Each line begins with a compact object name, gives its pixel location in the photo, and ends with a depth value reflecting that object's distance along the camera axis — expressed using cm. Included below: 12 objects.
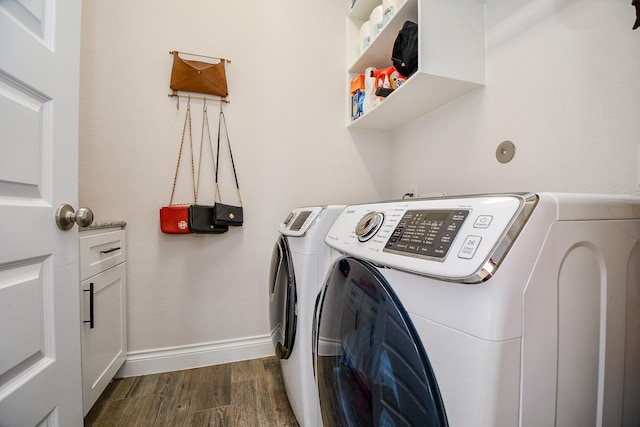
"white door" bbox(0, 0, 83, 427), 56
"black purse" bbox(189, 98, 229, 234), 145
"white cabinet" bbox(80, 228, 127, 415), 107
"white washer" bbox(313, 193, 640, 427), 37
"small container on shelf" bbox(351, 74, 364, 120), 173
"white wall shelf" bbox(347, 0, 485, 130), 112
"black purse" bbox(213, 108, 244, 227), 148
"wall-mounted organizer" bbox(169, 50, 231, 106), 151
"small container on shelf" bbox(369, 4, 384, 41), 150
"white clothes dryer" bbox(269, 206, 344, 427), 94
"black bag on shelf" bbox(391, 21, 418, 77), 119
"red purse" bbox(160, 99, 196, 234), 146
